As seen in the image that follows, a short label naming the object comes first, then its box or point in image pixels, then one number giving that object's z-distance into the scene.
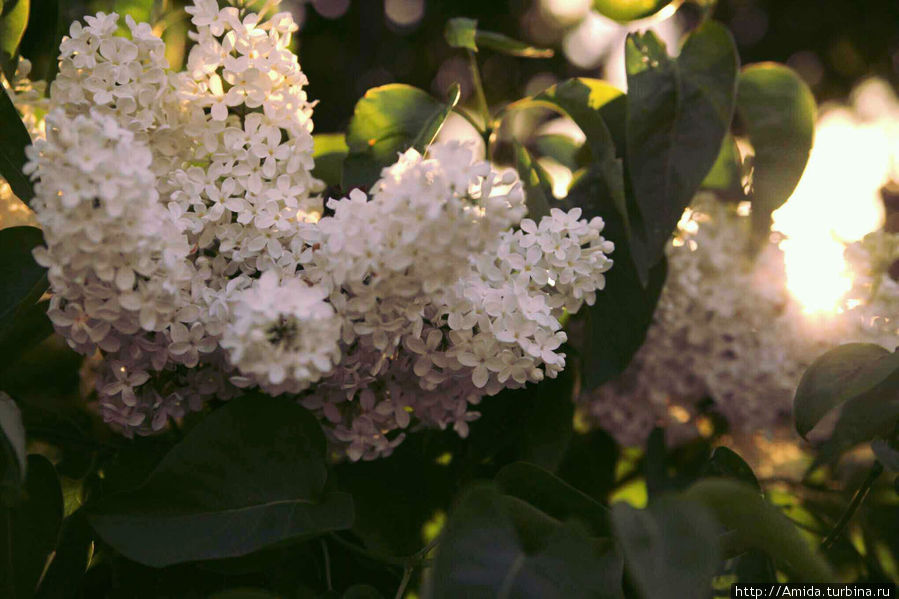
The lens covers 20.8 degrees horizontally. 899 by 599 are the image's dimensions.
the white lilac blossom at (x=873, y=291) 0.92
